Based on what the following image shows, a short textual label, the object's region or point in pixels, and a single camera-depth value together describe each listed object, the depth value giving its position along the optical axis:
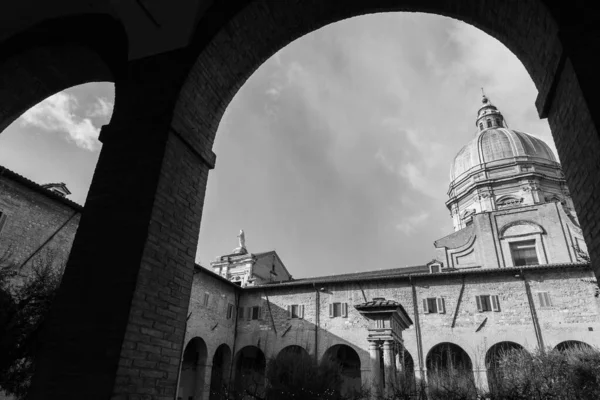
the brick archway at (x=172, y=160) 3.21
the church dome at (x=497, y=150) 39.56
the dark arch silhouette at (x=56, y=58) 5.11
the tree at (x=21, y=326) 6.30
